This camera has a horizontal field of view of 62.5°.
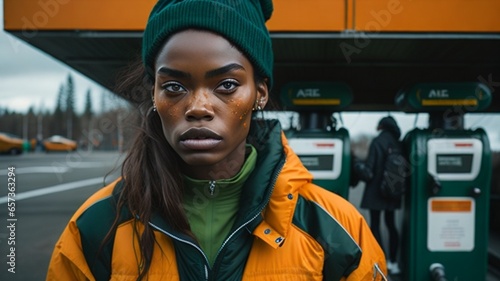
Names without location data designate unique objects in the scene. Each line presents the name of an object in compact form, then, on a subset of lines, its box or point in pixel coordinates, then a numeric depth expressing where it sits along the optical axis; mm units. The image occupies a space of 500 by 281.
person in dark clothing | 4449
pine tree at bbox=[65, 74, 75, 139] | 62562
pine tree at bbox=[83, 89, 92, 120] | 66312
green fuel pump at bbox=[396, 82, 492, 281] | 3803
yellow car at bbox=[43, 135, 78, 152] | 38281
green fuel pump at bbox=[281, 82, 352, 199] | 3881
